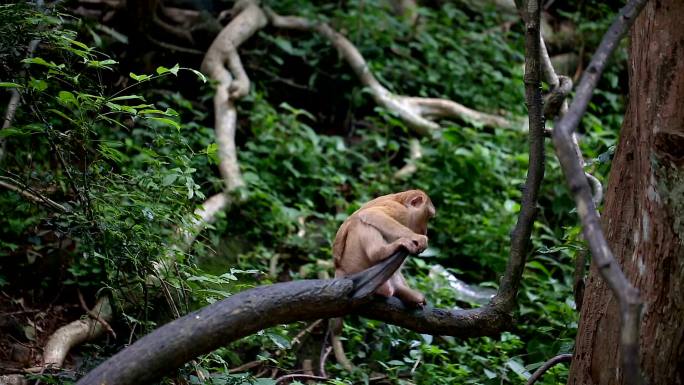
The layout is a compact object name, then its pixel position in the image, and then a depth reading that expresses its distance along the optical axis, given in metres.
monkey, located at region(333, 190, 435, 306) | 8.27
